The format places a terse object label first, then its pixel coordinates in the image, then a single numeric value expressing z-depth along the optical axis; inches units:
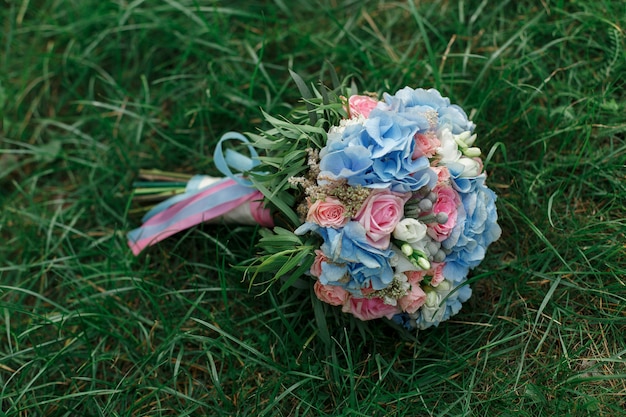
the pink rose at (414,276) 61.0
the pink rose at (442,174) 59.9
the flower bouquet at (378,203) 57.3
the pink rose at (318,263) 60.1
